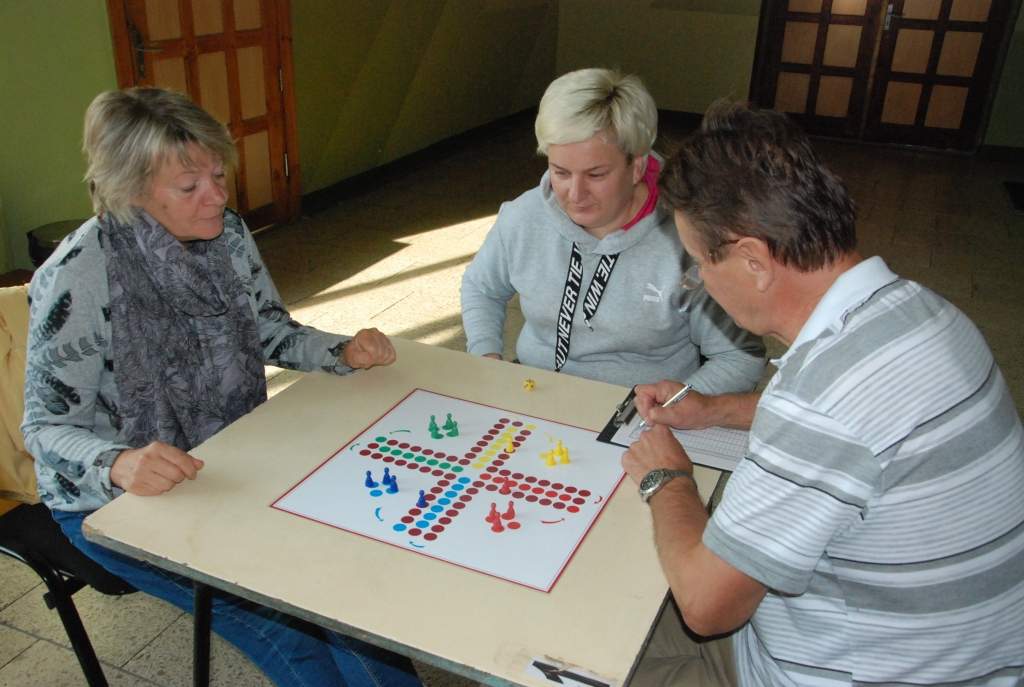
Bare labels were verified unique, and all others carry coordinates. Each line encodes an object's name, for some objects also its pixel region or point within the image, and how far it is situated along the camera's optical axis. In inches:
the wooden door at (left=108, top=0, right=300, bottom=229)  157.6
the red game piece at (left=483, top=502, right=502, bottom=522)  52.0
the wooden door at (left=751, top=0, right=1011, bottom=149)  284.4
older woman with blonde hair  60.5
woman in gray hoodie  71.2
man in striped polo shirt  38.9
